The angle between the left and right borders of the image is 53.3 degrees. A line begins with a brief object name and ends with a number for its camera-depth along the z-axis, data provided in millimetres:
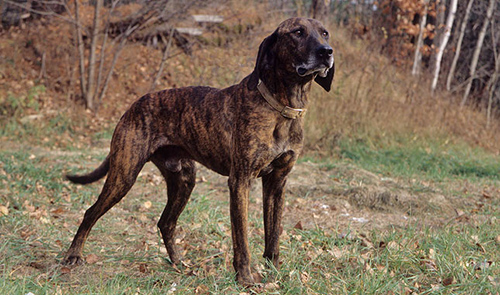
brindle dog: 3166
